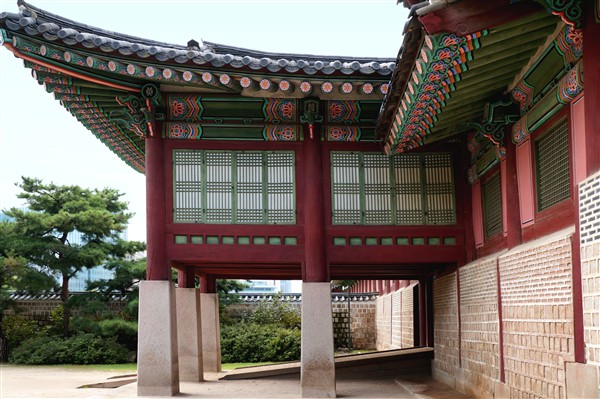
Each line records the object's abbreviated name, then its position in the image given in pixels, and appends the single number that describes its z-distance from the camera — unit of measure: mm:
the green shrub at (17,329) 29562
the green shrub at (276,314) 31984
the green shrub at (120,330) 28375
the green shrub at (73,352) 27516
